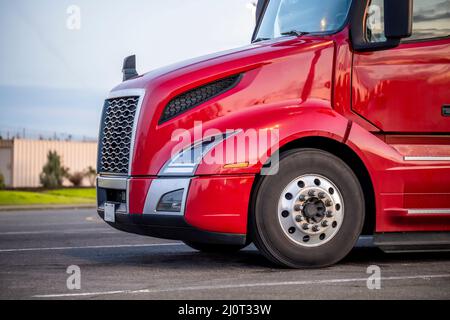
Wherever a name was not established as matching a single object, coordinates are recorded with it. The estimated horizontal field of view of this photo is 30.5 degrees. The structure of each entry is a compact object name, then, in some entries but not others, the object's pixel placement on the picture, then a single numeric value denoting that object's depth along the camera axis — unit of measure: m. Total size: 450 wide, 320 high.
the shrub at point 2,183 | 39.05
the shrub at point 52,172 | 42.56
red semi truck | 7.01
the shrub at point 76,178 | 46.94
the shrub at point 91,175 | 48.50
